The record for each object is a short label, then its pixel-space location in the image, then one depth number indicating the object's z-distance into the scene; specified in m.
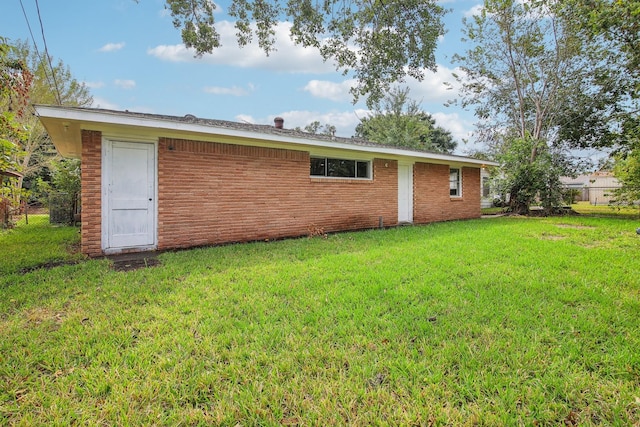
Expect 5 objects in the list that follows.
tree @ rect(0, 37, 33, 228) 5.01
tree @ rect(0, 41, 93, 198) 15.66
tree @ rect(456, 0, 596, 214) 14.62
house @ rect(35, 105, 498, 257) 6.27
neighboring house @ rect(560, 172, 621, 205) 29.45
